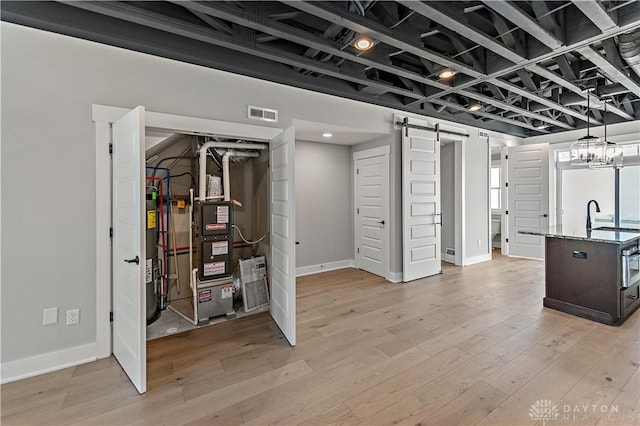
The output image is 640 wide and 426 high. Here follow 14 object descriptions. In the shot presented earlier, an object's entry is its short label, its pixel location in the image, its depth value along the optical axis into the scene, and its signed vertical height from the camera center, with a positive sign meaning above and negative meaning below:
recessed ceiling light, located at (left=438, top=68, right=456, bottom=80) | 3.22 +1.57
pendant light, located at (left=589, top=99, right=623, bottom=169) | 3.62 +0.67
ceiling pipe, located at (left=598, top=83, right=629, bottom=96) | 3.84 +1.63
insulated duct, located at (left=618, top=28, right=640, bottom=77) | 2.62 +1.52
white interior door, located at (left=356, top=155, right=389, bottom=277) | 4.81 -0.06
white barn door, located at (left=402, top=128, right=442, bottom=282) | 4.64 +0.09
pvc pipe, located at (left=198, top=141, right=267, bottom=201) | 3.39 +0.51
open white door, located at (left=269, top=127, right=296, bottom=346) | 2.63 -0.20
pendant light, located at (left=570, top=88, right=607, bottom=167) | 3.63 +0.74
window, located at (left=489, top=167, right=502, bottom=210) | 7.59 +0.54
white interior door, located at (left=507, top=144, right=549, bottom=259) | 6.07 +0.27
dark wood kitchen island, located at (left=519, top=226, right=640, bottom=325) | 3.04 -0.77
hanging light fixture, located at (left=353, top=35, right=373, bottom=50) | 2.49 +1.49
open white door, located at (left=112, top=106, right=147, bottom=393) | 2.03 -0.29
